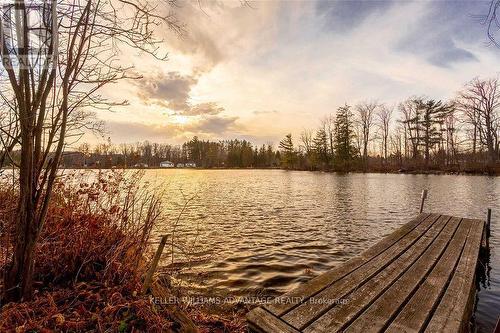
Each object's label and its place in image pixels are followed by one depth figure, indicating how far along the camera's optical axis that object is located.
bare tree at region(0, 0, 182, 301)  2.89
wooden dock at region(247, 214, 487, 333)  2.76
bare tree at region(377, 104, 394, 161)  61.72
